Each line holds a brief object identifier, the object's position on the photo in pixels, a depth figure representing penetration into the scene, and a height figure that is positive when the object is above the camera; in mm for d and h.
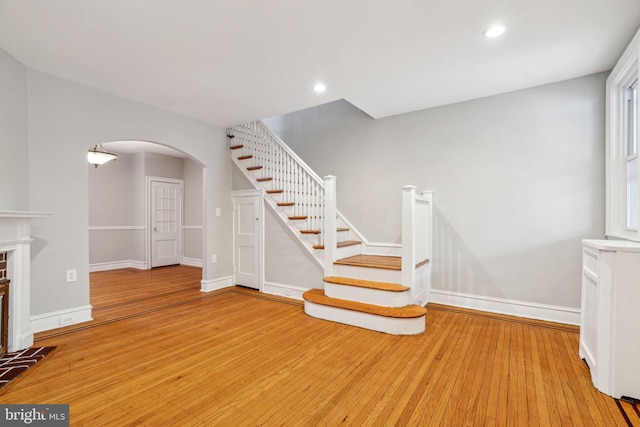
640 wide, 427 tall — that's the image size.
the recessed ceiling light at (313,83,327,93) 3380 +1488
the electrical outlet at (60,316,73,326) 3142 -1194
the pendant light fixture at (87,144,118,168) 5051 +991
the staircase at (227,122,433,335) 3211 -466
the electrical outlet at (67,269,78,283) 3207 -717
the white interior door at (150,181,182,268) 6809 -270
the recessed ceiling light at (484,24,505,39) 2350 +1506
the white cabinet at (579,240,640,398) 1897 -727
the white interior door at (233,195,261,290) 4734 -474
